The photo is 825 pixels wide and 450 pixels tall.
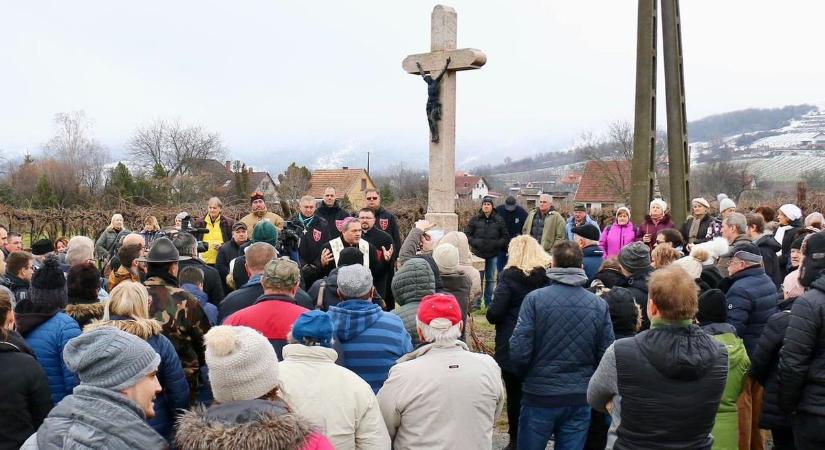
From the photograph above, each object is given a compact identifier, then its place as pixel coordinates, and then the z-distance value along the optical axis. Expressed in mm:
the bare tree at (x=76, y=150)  69188
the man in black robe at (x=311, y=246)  7234
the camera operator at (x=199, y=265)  5383
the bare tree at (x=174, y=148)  59562
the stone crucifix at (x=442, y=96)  9602
